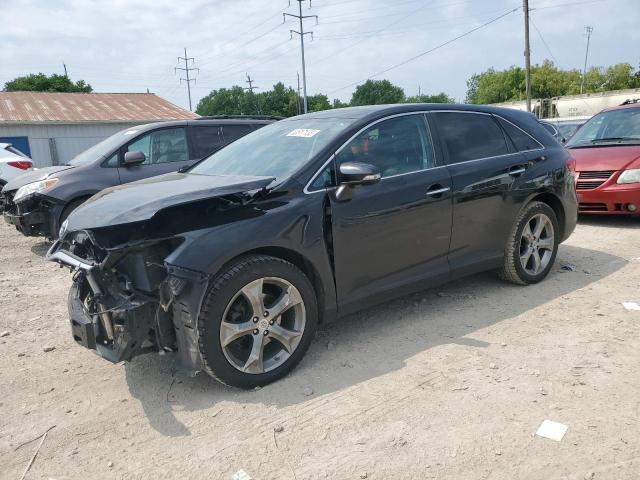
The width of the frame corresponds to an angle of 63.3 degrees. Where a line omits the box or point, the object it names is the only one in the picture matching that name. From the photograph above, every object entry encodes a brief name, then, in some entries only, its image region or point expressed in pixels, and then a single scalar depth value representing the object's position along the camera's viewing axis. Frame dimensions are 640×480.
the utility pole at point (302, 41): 42.92
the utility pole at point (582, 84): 77.25
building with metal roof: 25.17
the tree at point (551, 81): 76.19
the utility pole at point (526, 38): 27.52
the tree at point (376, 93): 102.25
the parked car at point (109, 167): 6.94
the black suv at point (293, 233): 3.01
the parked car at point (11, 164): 10.59
